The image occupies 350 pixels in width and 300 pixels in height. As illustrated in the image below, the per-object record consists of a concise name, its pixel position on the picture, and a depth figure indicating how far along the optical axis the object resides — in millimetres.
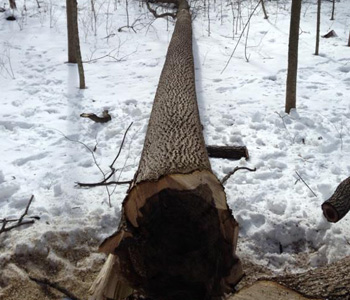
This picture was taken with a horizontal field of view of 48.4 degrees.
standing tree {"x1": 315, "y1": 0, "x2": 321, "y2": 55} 6862
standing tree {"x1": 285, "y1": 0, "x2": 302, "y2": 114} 4855
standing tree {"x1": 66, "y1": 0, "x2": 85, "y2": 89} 5629
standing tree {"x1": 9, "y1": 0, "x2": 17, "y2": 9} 9031
